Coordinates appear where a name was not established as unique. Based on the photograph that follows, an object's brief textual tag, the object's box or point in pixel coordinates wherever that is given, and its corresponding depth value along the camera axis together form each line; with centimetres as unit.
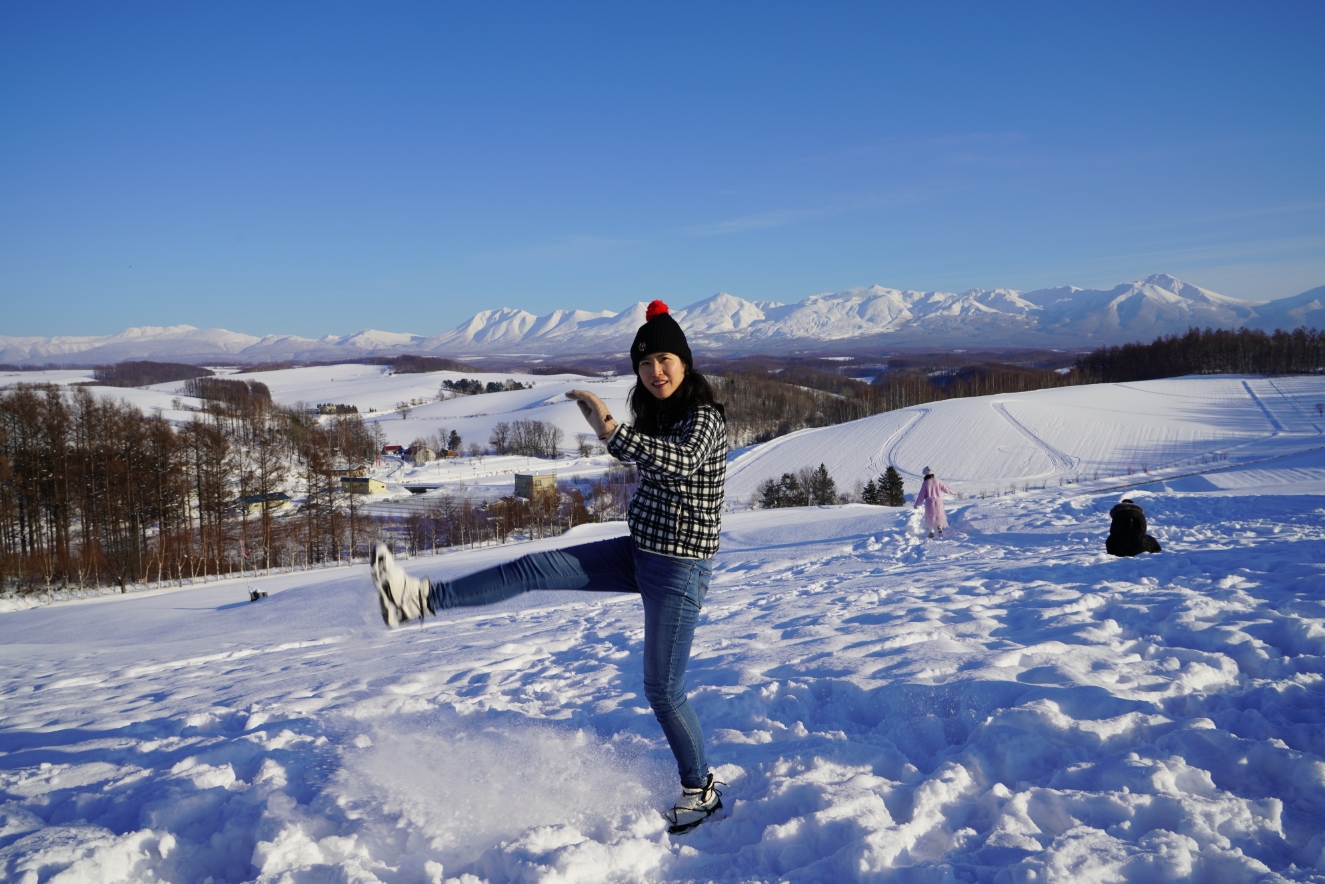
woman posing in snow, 271
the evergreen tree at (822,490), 5089
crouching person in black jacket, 835
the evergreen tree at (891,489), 4501
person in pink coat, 1423
